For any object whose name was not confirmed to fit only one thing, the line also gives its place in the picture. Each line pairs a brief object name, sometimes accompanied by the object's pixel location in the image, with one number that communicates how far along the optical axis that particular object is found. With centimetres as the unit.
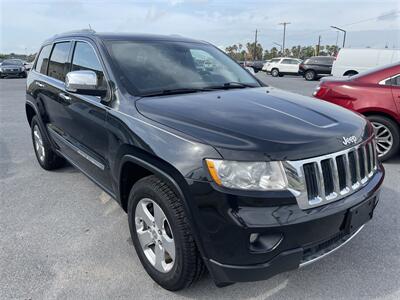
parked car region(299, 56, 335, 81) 2562
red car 509
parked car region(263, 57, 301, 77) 3100
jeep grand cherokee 201
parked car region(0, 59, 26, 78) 2656
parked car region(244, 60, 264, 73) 4522
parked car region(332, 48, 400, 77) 1766
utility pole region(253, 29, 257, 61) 7891
